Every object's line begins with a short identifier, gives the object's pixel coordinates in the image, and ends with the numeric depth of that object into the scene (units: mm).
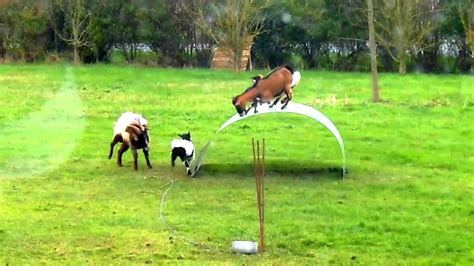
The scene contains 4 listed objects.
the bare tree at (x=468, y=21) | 39274
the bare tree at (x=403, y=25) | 39803
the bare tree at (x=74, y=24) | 42328
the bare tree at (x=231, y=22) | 40084
